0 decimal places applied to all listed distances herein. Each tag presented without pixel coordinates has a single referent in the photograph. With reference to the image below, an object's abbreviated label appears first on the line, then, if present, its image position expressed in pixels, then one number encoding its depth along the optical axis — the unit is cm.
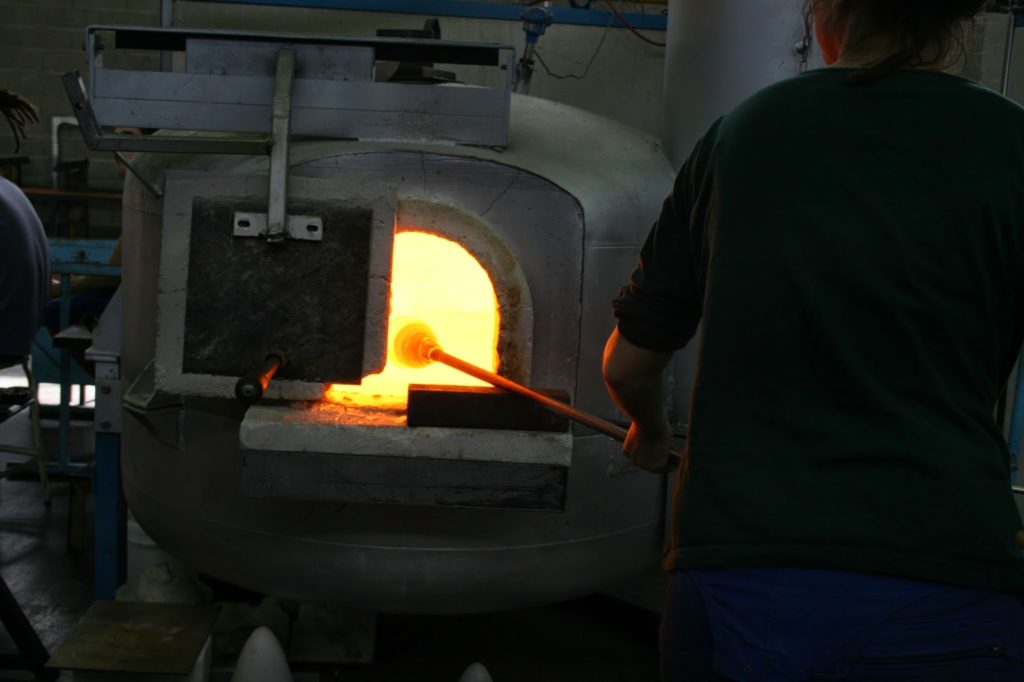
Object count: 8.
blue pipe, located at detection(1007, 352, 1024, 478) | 260
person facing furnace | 101
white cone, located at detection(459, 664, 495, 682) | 232
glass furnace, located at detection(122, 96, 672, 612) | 215
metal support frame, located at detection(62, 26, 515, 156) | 202
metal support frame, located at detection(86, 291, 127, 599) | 257
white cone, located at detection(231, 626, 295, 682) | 229
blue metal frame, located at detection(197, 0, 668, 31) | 302
